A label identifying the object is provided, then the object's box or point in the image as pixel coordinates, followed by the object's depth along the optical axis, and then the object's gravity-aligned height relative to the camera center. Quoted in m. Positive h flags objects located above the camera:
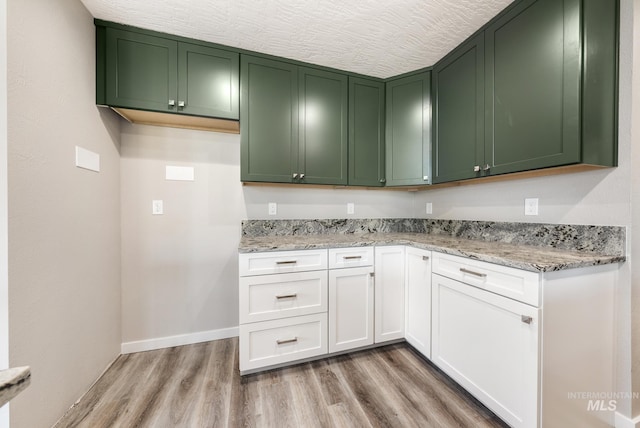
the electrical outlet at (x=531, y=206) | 1.66 +0.04
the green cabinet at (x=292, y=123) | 1.94 +0.73
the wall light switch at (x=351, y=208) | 2.51 +0.03
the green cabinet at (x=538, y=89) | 1.23 +0.71
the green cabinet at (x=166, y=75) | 1.67 +0.97
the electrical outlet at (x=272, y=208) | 2.28 +0.03
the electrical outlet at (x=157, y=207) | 2.03 +0.03
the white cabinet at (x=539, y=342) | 1.12 -0.65
